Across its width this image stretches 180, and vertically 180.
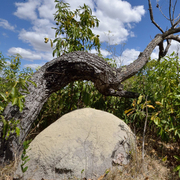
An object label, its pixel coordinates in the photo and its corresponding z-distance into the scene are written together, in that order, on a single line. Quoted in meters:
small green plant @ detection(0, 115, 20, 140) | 1.56
